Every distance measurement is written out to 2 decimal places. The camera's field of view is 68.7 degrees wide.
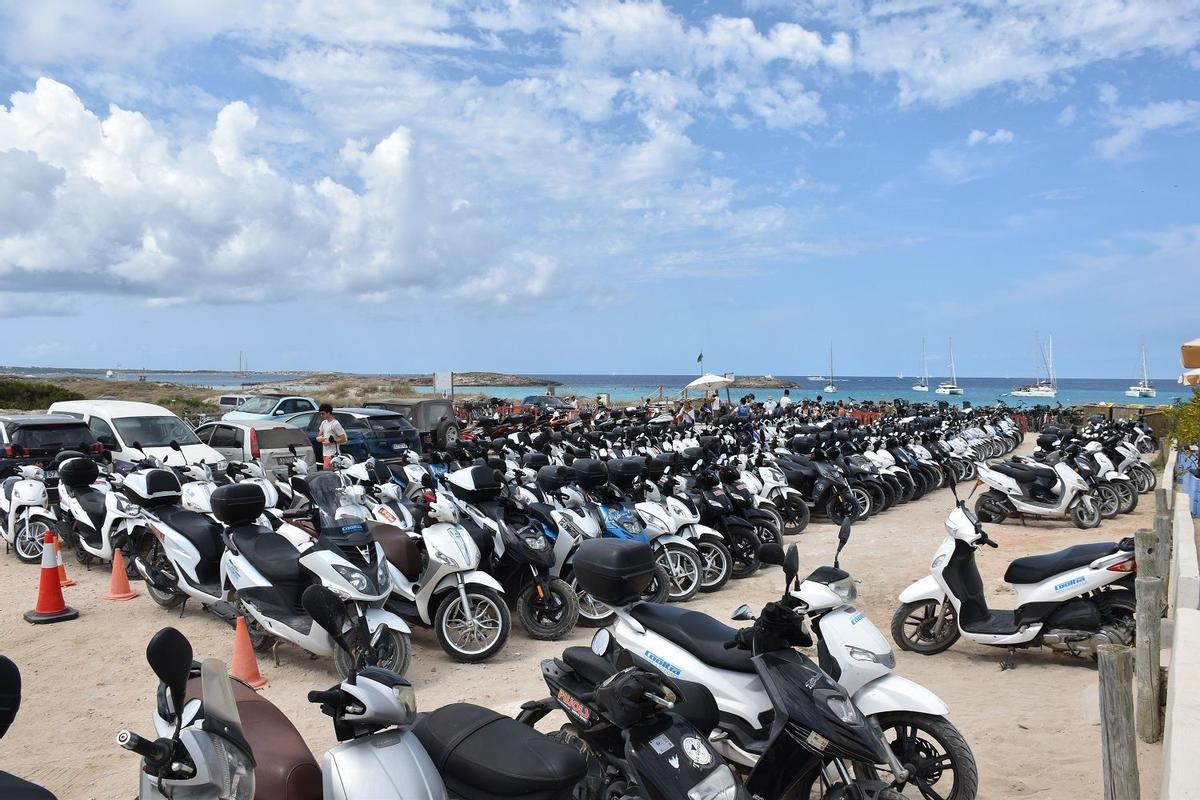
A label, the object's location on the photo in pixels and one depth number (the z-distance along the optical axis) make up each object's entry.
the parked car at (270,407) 17.31
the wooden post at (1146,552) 5.29
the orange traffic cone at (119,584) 7.71
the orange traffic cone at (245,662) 5.58
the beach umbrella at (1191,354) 11.73
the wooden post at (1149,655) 4.72
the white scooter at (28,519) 9.12
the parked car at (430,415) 17.72
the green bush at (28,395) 32.47
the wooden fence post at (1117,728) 3.08
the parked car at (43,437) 10.88
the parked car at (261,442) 12.59
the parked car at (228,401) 30.34
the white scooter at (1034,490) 11.80
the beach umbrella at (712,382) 31.09
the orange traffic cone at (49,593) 7.04
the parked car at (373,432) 14.91
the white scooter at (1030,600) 5.88
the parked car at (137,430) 11.77
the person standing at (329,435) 12.24
